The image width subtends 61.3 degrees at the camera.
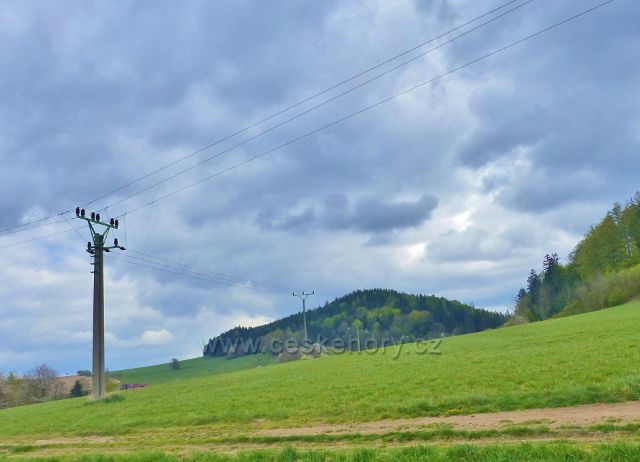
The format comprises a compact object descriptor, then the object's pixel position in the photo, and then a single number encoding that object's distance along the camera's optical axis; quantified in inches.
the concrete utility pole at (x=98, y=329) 1982.0
